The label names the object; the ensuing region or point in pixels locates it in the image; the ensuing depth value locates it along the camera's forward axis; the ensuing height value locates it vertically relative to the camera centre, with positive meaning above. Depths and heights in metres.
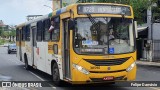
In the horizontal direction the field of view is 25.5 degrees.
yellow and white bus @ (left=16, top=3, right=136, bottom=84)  11.35 -0.29
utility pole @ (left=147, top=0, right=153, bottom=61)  33.14 -0.04
